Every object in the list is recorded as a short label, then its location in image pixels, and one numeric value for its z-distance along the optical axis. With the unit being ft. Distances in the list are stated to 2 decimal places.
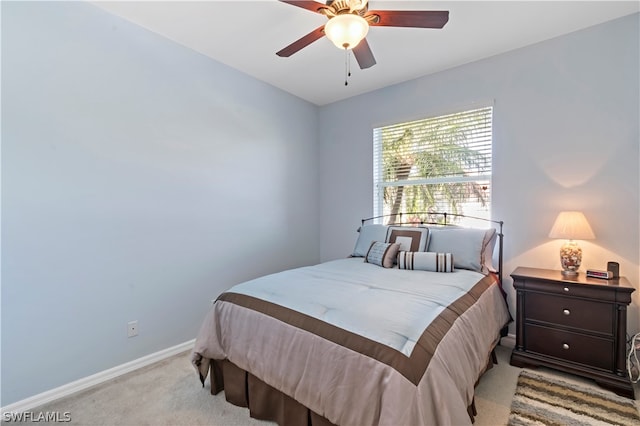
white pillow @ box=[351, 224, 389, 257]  9.70
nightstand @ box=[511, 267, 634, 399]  6.23
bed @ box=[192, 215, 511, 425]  3.84
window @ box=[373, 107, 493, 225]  9.38
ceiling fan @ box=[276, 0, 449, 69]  5.19
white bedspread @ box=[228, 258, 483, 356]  4.38
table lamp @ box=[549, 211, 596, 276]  6.94
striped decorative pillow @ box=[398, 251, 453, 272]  7.71
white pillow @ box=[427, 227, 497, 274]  7.93
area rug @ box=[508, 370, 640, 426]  5.39
